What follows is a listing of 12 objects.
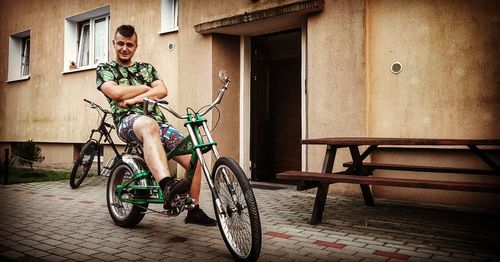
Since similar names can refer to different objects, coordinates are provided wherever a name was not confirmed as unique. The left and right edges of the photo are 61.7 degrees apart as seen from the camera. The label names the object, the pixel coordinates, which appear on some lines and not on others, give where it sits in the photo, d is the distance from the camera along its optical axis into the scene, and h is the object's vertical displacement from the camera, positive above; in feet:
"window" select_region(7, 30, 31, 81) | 43.88 +9.16
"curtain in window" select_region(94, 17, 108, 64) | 35.24 +8.90
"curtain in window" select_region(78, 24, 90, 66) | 37.47 +8.96
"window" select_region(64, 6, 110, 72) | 35.45 +9.24
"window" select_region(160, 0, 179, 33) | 29.32 +9.10
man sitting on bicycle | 12.35 +0.96
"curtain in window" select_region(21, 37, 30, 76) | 44.01 +9.06
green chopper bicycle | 10.10 -1.44
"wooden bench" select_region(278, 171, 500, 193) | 11.05 -1.10
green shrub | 29.12 -0.63
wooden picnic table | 11.60 -1.00
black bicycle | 22.97 -0.78
